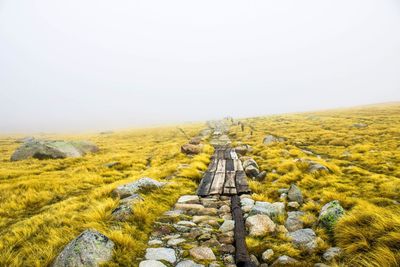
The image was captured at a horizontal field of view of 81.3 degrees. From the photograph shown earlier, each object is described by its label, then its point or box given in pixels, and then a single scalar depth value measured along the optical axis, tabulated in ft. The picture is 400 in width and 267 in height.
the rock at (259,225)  19.16
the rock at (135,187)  26.71
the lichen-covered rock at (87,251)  14.07
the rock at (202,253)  15.90
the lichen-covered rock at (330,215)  19.03
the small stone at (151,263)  14.76
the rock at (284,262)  15.11
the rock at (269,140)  70.71
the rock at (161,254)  15.70
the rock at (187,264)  15.06
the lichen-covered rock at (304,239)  16.87
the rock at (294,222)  20.13
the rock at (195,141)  79.14
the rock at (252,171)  37.64
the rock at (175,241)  17.65
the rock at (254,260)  15.72
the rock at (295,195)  25.50
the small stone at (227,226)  20.13
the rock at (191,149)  61.36
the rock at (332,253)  15.29
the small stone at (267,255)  16.02
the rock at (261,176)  35.76
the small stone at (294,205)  24.26
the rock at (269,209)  22.09
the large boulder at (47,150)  69.92
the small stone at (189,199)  26.67
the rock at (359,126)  103.88
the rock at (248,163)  41.21
